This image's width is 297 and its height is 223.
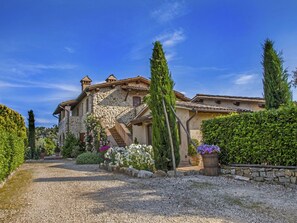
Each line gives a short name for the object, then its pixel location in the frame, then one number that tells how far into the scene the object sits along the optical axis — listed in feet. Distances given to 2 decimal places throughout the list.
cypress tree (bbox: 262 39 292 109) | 40.73
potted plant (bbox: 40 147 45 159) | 78.76
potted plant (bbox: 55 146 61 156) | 92.23
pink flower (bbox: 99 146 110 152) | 50.93
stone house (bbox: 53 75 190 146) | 67.97
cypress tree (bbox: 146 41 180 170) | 30.68
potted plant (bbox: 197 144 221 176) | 28.09
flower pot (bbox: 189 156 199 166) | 41.41
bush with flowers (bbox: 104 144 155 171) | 32.45
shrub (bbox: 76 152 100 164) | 51.98
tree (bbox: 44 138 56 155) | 109.13
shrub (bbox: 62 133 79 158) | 73.67
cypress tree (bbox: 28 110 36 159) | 76.17
